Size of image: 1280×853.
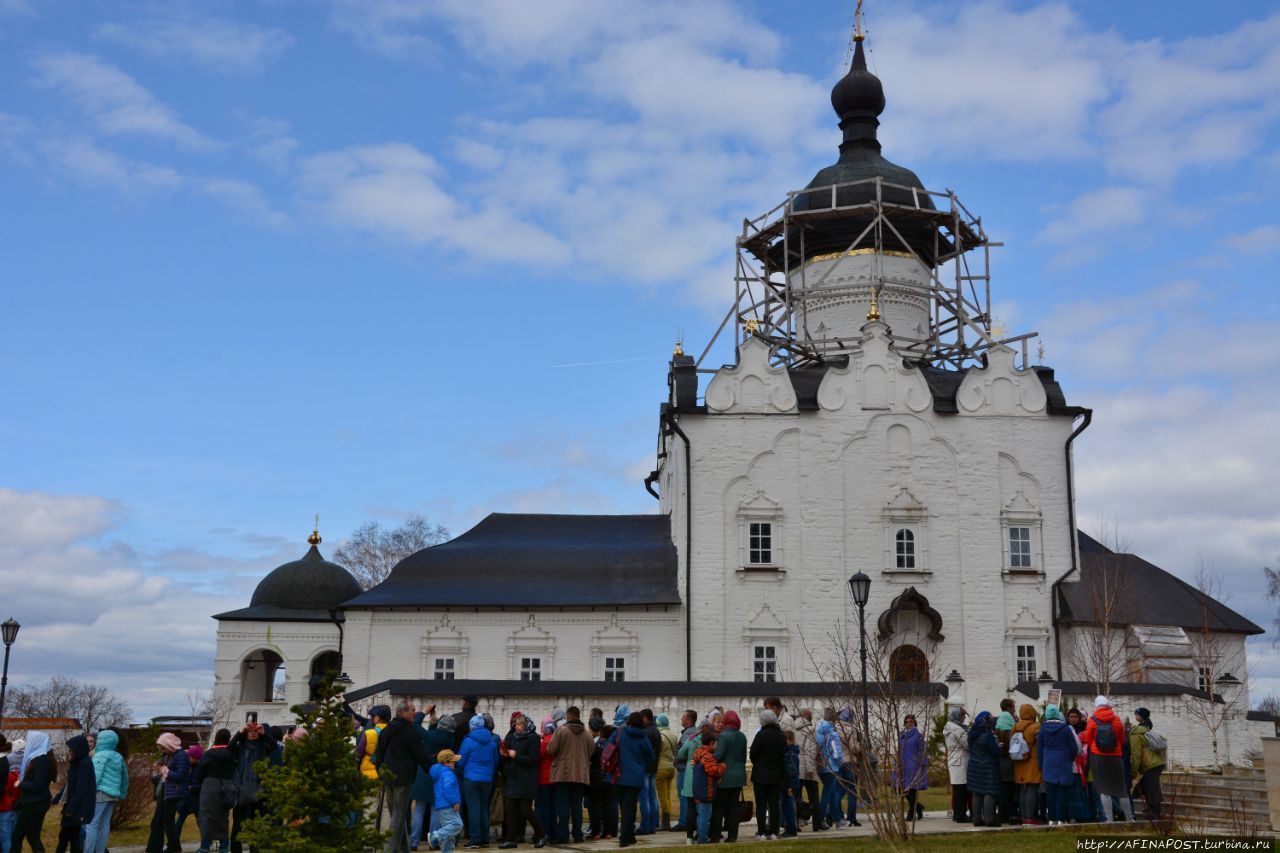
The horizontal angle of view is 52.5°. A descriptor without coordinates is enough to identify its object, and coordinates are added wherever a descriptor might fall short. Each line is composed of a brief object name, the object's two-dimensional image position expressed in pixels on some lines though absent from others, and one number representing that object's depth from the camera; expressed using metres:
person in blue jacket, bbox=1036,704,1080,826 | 16.27
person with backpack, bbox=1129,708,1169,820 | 16.30
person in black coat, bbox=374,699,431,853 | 14.23
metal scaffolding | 40.84
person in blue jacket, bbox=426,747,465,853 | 14.24
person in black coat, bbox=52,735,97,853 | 14.13
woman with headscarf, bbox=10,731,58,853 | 14.10
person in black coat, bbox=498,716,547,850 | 15.86
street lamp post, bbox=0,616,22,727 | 26.45
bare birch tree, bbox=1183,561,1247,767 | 33.28
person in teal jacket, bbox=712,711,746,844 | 15.58
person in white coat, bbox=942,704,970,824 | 17.34
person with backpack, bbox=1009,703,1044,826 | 16.66
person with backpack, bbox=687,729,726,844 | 15.48
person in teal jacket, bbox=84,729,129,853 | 14.60
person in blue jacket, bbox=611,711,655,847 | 15.73
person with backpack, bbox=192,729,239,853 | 14.66
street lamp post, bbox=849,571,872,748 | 21.02
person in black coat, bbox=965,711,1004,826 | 16.72
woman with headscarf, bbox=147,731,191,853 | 15.27
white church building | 34.16
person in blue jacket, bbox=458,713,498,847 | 15.58
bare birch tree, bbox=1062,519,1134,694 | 32.91
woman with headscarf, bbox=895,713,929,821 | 16.75
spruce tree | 10.54
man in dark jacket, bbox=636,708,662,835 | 16.96
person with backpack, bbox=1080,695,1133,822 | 15.95
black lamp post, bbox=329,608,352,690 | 34.70
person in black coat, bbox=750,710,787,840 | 15.80
